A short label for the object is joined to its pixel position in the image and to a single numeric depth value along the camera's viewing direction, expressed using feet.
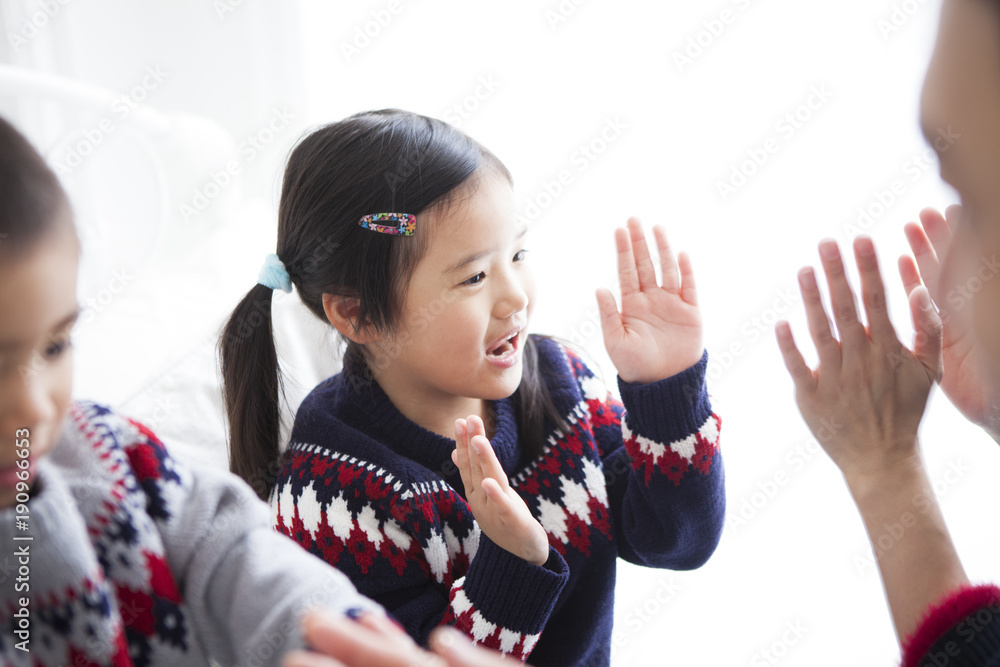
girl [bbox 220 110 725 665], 2.90
